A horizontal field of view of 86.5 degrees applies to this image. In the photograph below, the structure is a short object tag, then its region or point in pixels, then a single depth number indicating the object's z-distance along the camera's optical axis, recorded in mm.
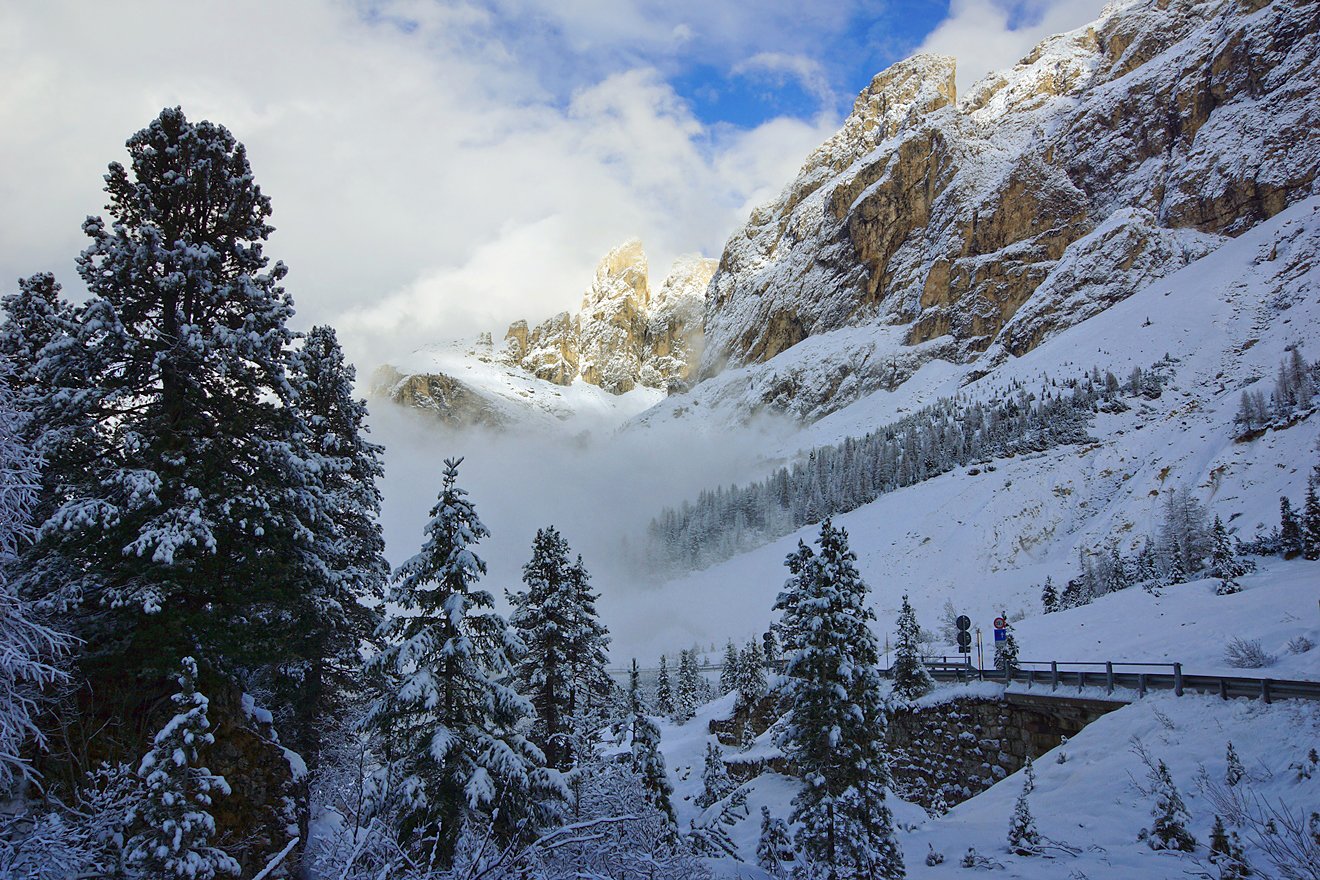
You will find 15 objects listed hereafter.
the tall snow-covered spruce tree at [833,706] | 17125
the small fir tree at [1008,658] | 24172
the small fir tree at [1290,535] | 32406
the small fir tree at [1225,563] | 27344
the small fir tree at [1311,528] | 30406
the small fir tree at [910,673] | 27688
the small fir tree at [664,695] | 60962
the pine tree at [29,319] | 14594
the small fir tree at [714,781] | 25097
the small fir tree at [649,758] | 18141
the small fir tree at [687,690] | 59650
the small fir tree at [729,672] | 73250
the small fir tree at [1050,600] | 53594
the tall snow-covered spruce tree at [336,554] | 14719
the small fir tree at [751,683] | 44094
